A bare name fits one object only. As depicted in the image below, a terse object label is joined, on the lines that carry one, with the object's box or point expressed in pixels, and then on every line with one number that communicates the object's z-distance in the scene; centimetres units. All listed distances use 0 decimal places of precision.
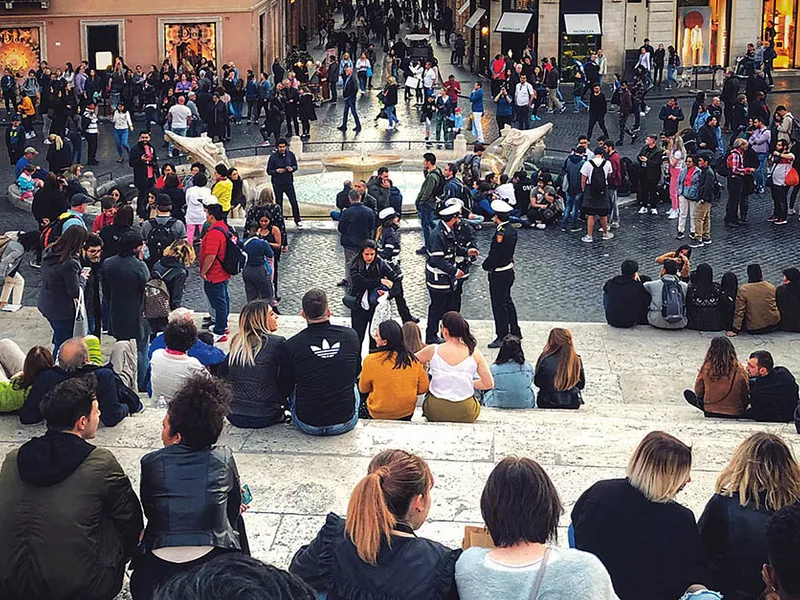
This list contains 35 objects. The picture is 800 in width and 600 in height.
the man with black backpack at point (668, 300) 1359
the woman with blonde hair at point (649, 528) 559
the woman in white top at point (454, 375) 931
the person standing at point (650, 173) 2061
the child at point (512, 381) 1021
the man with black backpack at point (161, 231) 1361
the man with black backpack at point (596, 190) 1883
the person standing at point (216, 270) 1323
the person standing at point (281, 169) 1933
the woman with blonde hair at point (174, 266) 1251
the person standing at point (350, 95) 2989
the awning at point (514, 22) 3884
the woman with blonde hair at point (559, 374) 1022
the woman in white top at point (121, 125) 2609
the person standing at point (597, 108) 2702
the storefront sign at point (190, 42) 3766
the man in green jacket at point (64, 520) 531
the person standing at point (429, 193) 1769
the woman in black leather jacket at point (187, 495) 552
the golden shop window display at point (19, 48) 3691
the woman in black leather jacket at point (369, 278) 1233
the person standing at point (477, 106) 2816
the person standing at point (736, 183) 1959
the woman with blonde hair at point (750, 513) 577
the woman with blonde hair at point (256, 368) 850
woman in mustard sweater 904
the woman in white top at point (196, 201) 1716
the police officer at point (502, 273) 1328
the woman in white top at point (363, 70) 3684
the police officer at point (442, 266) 1320
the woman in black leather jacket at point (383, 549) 477
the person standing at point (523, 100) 2883
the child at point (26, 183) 2138
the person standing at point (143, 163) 2075
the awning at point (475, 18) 4181
